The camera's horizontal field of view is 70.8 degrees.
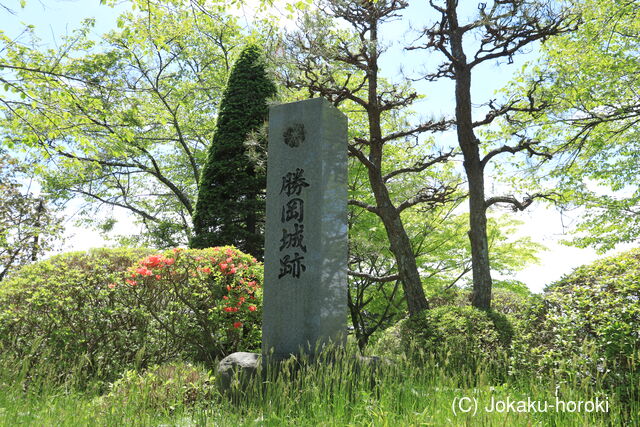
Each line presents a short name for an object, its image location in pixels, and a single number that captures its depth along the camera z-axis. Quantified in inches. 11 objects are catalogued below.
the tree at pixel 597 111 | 339.9
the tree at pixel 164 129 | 548.1
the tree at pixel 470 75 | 273.3
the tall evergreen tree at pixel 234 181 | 417.7
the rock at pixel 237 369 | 172.7
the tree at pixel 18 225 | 480.4
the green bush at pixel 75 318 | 241.0
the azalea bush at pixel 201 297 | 239.8
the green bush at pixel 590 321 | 137.9
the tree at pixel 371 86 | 268.7
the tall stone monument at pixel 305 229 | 202.2
